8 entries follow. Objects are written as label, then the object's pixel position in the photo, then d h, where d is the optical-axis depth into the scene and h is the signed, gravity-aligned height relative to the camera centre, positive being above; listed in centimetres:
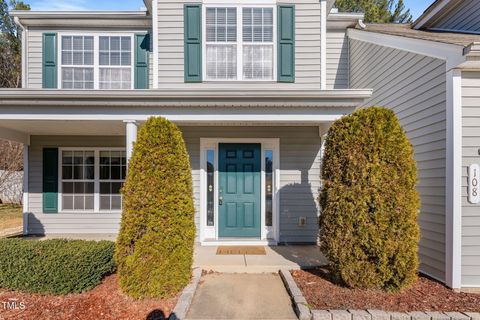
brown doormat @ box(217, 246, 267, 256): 544 -160
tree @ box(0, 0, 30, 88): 1467 +592
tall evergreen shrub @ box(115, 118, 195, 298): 353 -67
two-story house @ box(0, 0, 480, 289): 408 +95
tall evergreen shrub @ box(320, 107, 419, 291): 362 -49
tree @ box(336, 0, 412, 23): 1339 +754
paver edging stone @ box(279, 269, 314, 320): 321 -158
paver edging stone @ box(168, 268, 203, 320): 318 -158
